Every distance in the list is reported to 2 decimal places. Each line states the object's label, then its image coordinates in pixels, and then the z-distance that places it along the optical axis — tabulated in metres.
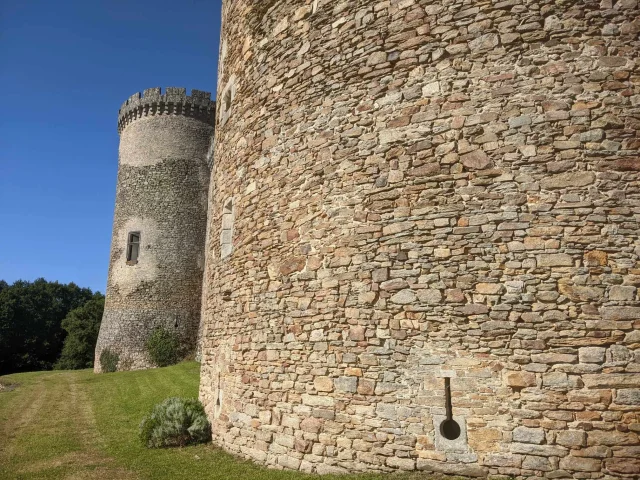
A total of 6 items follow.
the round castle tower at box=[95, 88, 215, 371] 23.34
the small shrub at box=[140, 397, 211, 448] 7.70
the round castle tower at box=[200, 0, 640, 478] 4.46
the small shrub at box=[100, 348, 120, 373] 22.86
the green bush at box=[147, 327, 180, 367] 22.39
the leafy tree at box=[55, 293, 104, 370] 29.91
